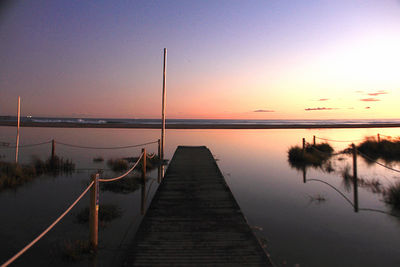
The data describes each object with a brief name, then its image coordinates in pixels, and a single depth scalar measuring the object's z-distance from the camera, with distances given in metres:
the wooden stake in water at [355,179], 6.92
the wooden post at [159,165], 9.76
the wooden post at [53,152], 10.28
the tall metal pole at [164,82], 13.27
